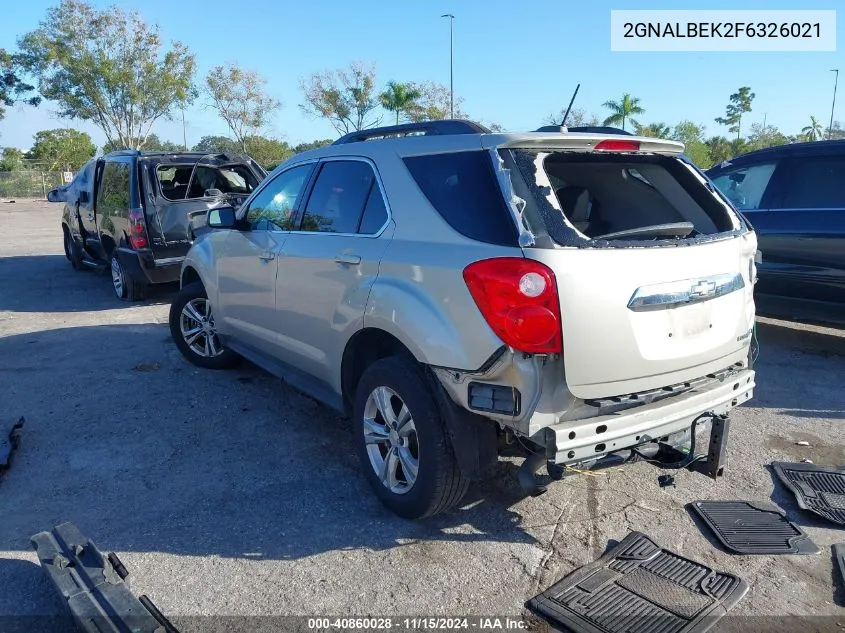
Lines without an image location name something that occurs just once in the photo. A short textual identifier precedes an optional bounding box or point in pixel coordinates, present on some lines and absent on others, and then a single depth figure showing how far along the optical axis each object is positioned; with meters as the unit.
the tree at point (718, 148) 46.04
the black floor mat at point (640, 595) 2.66
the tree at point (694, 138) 44.92
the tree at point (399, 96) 40.11
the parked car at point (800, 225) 5.91
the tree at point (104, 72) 33.12
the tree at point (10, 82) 35.00
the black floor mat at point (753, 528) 3.18
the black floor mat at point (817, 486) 3.51
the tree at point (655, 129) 44.91
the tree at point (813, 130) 53.69
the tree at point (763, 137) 50.09
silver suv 2.70
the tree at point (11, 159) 43.75
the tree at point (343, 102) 42.00
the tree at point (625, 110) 44.16
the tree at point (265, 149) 42.84
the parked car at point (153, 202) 8.04
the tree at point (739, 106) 60.94
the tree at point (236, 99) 40.59
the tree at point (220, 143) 42.62
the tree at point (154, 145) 39.64
